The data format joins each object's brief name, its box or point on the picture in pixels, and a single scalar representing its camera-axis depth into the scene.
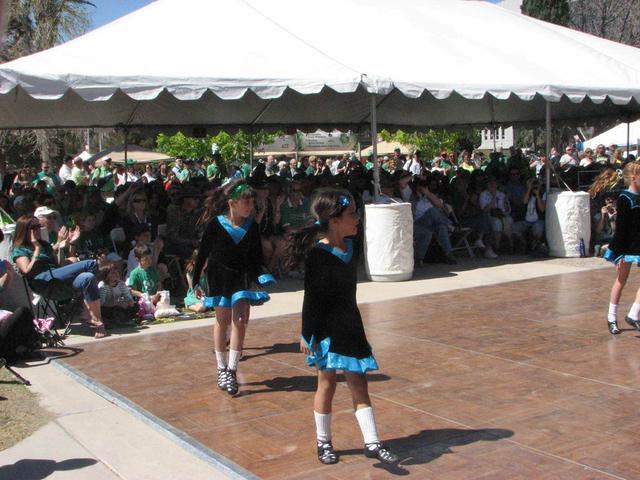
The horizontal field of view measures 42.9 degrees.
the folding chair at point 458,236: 13.49
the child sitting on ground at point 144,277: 9.34
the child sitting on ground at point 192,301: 9.41
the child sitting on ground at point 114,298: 8.74
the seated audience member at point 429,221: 12.72
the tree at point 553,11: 38.78
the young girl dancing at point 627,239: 7.48
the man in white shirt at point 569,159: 21.91
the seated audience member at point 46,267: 8.10
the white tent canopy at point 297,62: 10.19
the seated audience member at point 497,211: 13.86
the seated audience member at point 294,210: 12.43
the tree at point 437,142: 47.84
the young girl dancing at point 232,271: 6.21
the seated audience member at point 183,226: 10.45
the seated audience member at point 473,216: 13.79
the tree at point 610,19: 37.94
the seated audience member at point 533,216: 13.71
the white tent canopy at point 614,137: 29.80
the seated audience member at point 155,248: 9.87
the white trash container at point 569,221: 13.04
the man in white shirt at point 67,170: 20.08
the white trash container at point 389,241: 11.14
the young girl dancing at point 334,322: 4.58
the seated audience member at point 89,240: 9.86
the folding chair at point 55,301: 8.03
